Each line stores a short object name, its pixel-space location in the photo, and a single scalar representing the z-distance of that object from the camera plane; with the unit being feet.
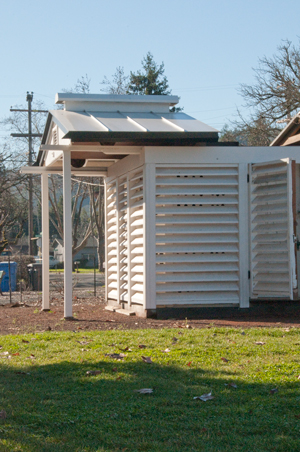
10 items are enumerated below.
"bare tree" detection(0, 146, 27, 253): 87.25
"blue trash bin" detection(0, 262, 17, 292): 69.00
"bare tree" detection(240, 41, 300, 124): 98.73
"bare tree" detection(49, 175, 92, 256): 110.73
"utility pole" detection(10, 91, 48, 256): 115.55
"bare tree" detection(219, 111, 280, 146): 102.73
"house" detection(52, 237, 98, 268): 192.61
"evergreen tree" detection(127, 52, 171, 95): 130.82
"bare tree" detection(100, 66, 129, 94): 115.34
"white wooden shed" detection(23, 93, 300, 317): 32.48
